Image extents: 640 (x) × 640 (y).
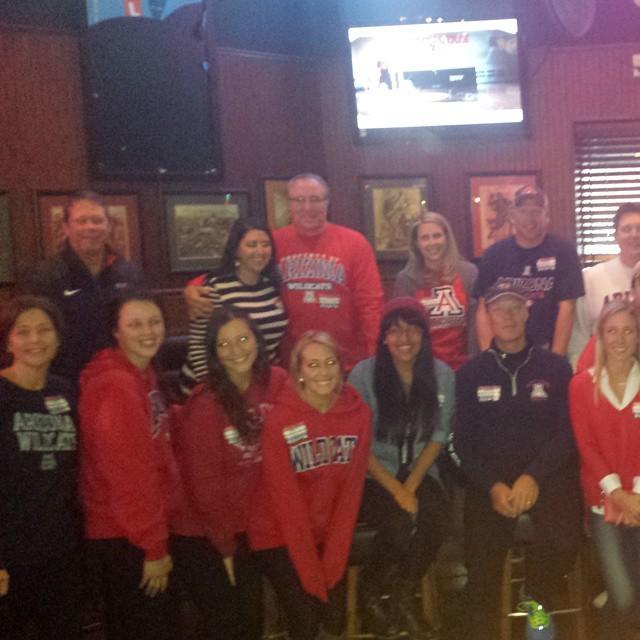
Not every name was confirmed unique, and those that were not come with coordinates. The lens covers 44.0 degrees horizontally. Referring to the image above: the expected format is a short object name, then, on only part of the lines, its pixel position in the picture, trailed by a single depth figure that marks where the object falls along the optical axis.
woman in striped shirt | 2.99
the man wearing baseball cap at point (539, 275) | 3.31
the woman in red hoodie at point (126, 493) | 2.34
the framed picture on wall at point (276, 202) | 4.12
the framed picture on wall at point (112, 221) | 3.58
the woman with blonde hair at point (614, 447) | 2.62
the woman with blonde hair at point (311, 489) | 2.54
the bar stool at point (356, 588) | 2.75
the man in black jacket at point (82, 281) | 2.75
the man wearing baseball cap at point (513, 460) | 2.73
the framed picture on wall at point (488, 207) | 4.42
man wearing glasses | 3.27
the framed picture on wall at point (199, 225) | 3.90
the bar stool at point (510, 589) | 2.74
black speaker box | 3.65
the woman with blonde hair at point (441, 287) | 3.37
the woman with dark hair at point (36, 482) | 2.27
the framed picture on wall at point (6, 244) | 3.50
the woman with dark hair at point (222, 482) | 2.52
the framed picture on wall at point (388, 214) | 4.33
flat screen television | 4.20
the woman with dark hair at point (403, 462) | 2.74
